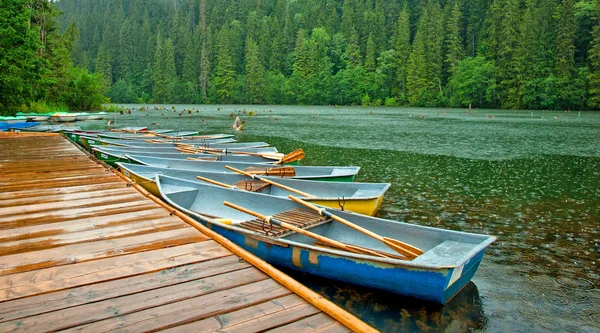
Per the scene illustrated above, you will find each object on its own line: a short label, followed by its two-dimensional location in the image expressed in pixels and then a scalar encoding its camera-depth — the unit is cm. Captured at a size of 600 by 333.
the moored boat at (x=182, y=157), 1534
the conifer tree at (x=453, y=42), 9324
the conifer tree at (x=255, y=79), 11575
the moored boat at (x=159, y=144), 1909
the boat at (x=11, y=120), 2721
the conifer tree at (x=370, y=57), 10574
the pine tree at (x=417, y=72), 9362
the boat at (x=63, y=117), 3641
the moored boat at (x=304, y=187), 926
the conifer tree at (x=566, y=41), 7256
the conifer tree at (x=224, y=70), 12006
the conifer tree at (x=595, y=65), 6725
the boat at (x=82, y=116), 4212
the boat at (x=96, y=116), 4617
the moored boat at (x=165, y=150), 1706
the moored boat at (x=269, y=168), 1220
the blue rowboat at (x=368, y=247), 584
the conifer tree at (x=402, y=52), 9929
